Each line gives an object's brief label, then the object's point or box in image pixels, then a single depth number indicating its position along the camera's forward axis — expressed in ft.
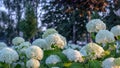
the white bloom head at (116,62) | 6.65
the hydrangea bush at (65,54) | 7.49
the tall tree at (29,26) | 80.07
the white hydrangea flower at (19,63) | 8.26
